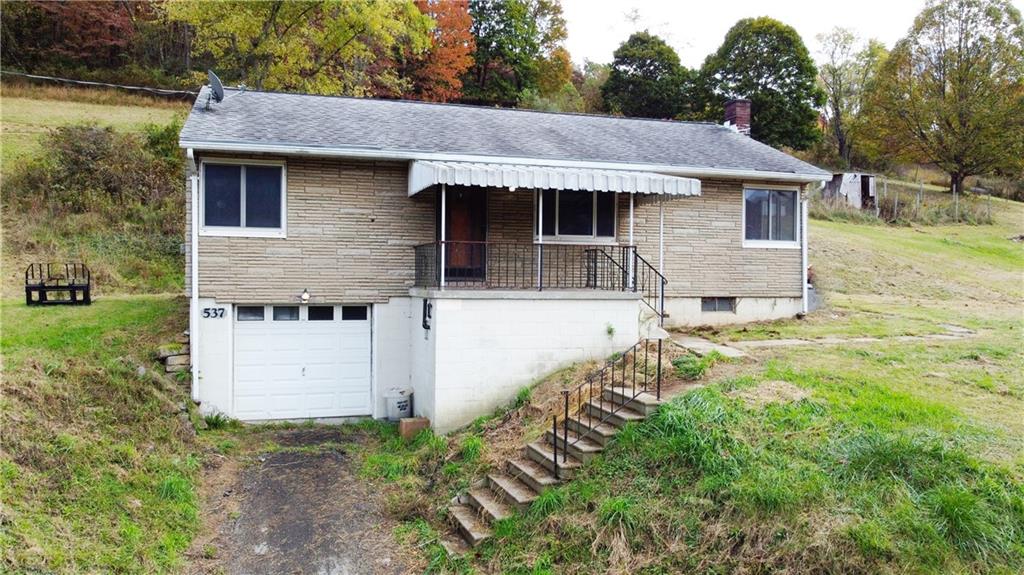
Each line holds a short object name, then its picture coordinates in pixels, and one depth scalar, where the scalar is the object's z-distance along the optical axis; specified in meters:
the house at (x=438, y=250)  11.51
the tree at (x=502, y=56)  38.88
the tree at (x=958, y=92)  33.78
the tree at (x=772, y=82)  37.12
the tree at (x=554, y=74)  42.27
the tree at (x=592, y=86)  42.38
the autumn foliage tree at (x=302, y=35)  23.67
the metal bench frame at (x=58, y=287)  14.77
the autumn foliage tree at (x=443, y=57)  34.57
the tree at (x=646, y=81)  40.19
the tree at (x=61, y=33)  34.75
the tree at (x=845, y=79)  45.19
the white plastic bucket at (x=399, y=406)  12.61
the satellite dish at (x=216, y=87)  13.31
